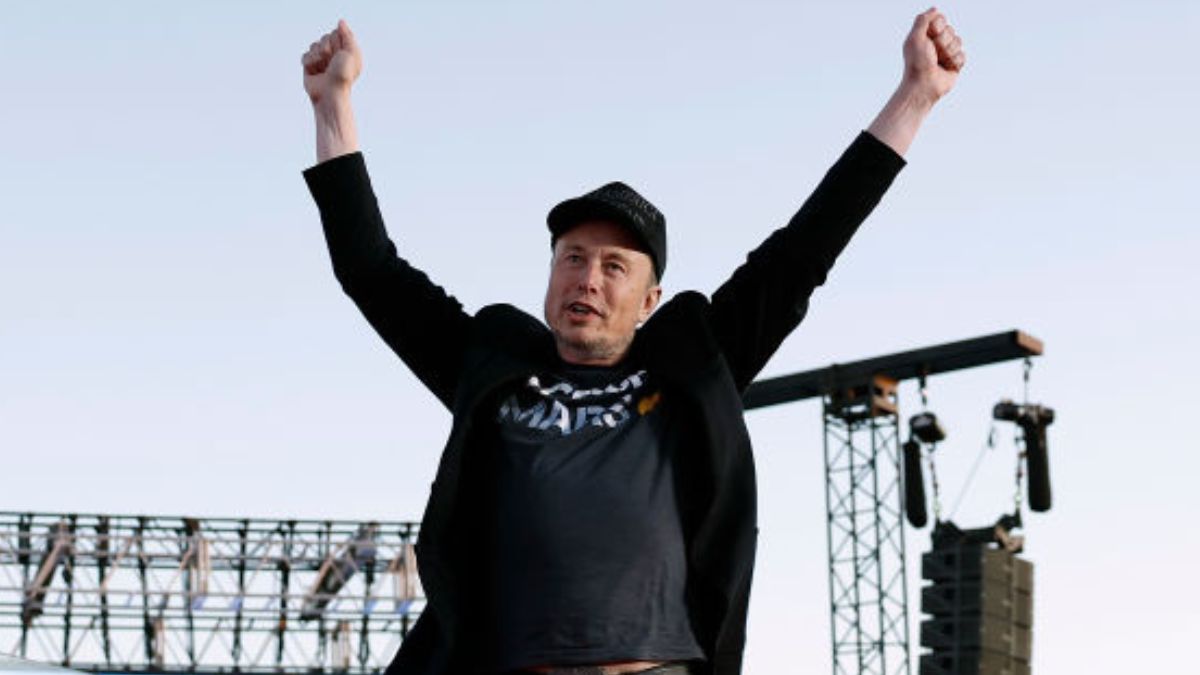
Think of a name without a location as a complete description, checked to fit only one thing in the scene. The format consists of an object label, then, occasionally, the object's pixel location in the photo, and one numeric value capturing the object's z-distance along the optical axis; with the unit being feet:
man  9.02
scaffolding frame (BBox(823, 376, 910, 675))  86.89
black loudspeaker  64.64
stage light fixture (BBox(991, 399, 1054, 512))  75.51
